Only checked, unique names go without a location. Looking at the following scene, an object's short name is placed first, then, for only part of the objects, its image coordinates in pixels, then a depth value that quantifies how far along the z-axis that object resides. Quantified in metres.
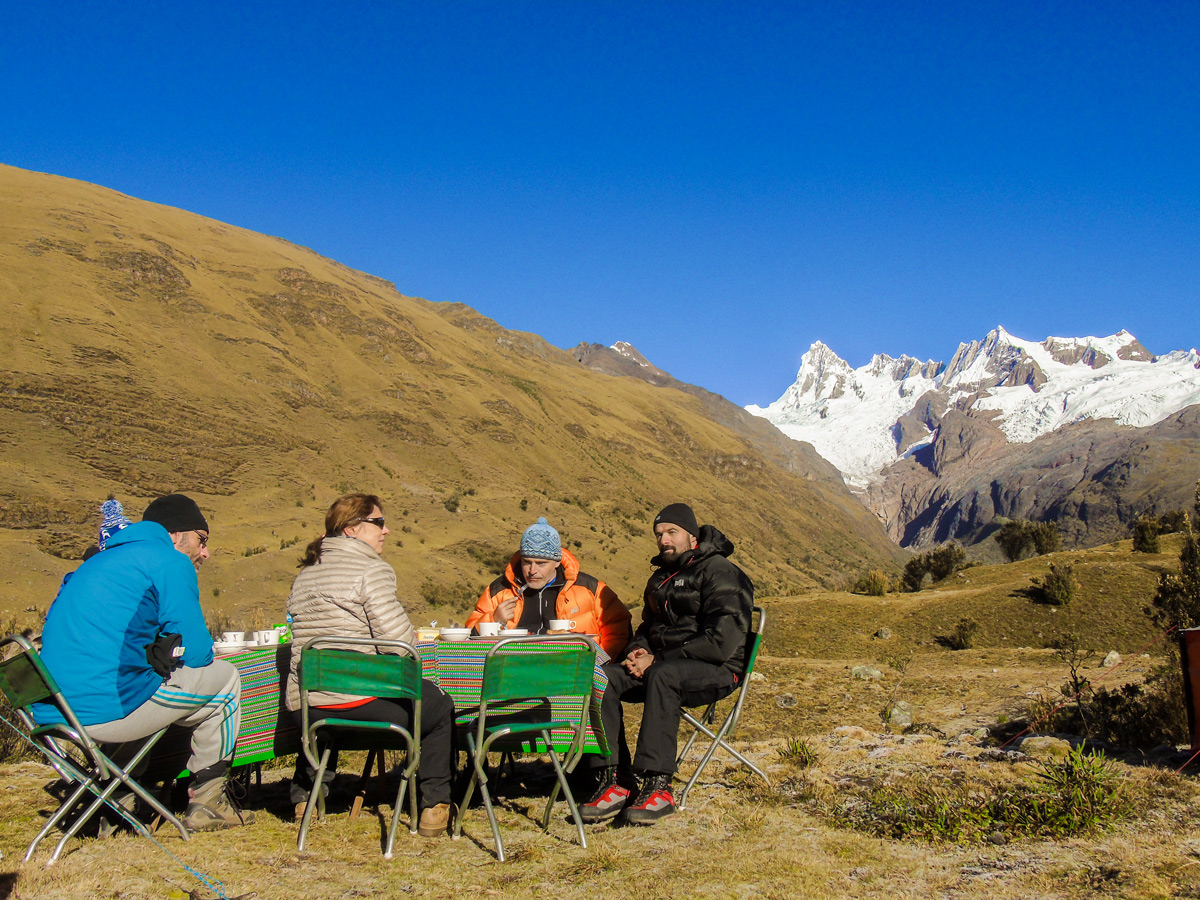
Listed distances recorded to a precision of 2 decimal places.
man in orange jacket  4.77
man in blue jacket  3.51
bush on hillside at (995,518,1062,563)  29.06
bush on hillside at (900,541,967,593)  23.06
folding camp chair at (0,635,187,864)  3.32
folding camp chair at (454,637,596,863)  3.57
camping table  4.03
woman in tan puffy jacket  3.74
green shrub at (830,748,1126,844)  3.52
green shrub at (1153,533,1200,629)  8.20
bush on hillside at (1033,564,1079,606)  14.28
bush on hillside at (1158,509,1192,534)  22.16
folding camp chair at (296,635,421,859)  3.51
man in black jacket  4.03
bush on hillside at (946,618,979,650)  13.11
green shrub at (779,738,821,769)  5.13
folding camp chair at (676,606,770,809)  4.33
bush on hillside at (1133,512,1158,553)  17.72
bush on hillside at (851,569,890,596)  19.44
